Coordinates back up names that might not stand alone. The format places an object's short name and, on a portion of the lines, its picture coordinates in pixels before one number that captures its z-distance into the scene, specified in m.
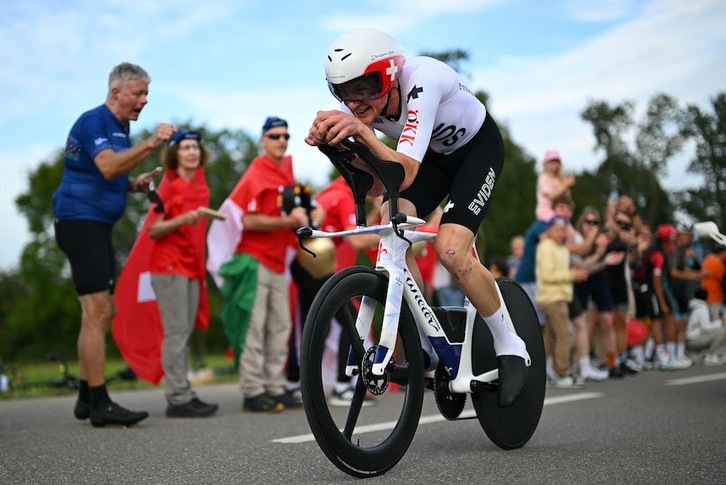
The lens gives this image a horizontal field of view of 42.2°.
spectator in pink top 11.98
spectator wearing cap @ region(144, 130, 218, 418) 7.93
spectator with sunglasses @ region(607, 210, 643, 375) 12.47
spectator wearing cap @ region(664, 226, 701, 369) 14.73
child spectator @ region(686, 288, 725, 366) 15.04
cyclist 4.50
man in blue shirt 6.79
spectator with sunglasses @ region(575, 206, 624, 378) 12.16
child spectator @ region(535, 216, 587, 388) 10.96
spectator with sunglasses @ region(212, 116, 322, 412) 8.53
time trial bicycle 4.20
